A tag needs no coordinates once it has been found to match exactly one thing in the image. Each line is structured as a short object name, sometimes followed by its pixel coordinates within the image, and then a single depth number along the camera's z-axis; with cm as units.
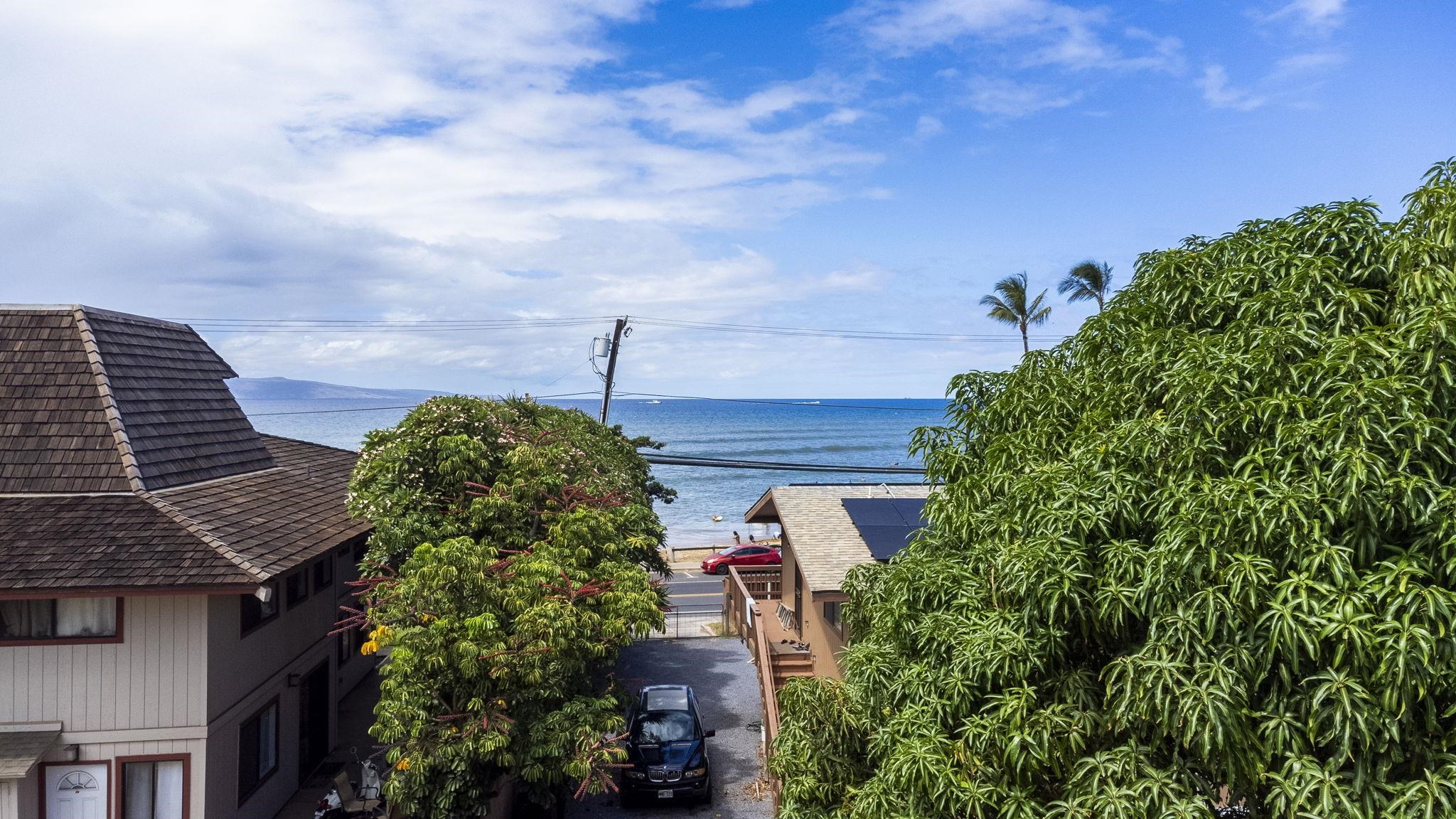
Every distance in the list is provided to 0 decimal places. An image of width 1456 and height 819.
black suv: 1445
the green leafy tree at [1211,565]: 546
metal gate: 2669
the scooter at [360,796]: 1297
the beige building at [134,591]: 1095
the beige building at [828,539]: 1642
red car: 3769
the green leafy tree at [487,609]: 1101
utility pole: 2975
